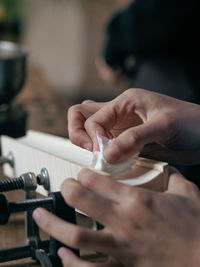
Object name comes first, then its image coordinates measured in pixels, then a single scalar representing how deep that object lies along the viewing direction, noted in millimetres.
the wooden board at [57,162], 629
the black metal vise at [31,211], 621
